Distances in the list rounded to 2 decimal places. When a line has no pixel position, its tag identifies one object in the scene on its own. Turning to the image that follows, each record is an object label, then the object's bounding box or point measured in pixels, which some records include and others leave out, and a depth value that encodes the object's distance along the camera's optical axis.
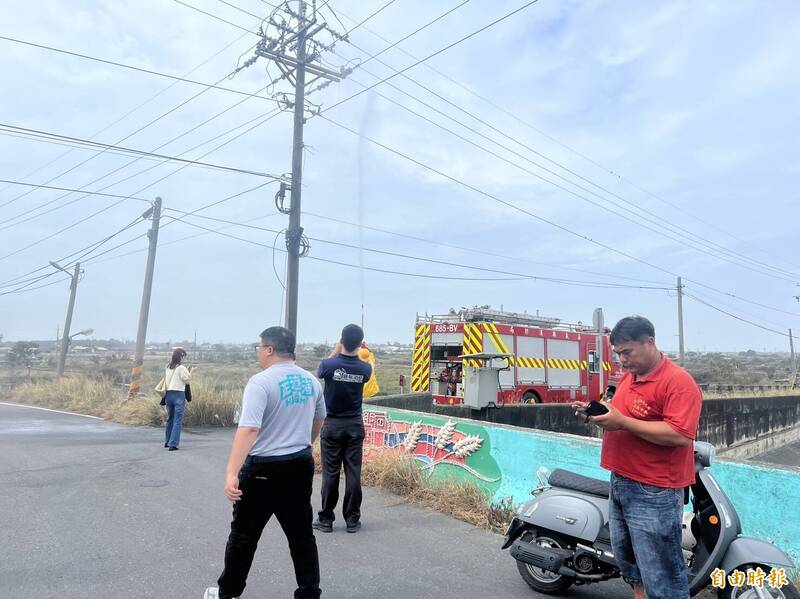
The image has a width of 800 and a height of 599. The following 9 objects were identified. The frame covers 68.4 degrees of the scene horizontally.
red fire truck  15.18
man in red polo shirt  3.01
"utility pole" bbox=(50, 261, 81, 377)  26.58
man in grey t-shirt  3.46
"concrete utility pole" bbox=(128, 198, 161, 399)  17.20
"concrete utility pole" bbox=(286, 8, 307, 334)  12.34
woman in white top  9.85
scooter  3.45
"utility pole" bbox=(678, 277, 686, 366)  44.41
